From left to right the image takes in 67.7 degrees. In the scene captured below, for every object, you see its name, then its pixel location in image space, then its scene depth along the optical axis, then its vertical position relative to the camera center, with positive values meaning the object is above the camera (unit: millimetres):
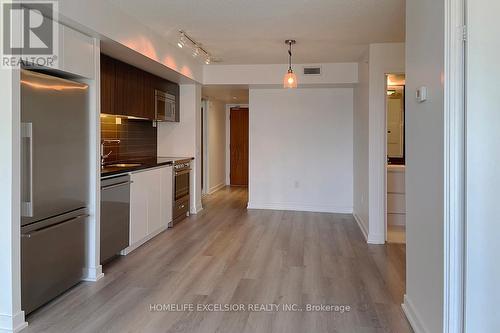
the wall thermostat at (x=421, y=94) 2244 +377
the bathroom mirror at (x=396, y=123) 5883 +511
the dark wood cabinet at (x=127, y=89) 3973 +793
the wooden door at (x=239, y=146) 10016 +253
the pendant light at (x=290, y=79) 4406 +905
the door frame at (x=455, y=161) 1851 -29
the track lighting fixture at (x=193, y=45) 4364 +1386
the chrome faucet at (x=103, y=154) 4516 +19
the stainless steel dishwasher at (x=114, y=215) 3428 -581
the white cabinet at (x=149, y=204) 4051 -582
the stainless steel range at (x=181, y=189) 5316 -504
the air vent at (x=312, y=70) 5859 +1341
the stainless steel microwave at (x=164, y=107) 5281 +726
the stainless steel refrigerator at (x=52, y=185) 2439 -211
